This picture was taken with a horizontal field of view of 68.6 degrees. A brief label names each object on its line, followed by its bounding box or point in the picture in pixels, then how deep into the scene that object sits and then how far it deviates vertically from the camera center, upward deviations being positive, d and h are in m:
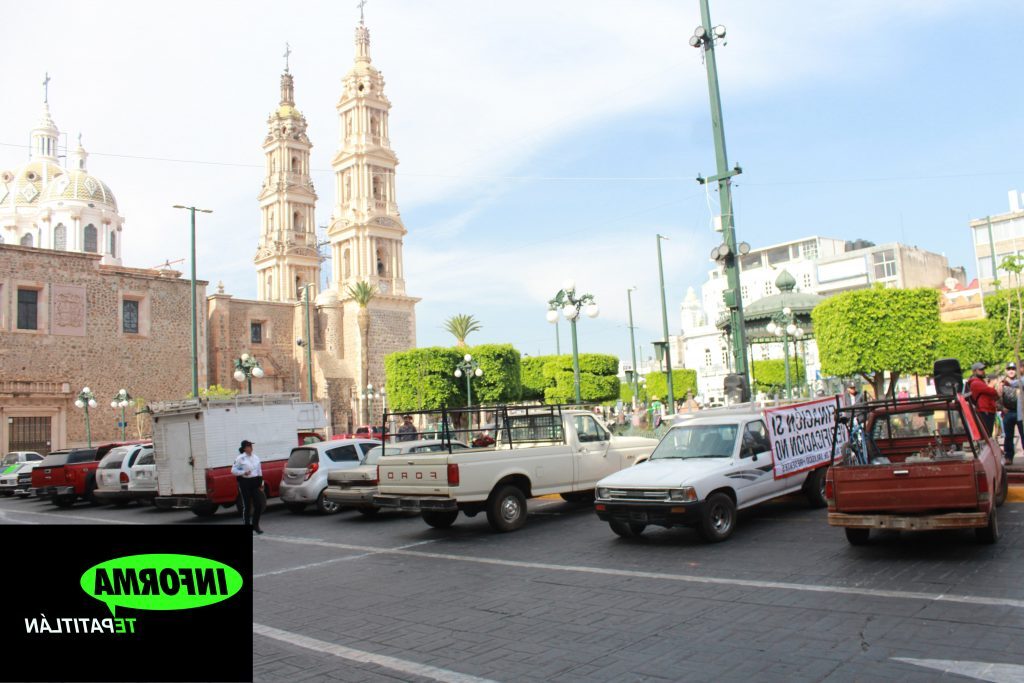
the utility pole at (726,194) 13.98 +4.02
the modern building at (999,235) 70.50 +14.63
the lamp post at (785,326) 24.95 +2.57
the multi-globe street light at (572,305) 20.36 +3.06
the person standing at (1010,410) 13.33 -0.40
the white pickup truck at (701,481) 9.05 -0.91
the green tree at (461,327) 68.62 +8.69
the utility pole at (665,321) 26.22 +3.91
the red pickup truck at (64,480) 19.39 -0.84
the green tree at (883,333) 29.91 +2.49
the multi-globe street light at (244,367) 33.56 +3.14
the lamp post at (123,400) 38.59 +2.29
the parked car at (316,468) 15.01 -0.73
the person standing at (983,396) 12.55 -0.10
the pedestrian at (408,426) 17.98 -0.01
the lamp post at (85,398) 35.27 +2.30
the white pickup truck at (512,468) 10.83 -0.74
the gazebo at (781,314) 25.53 +3.08
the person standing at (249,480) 12.68 -0.74
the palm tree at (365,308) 55.12 +8.83
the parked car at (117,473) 17.67 -0.68
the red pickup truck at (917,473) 7.42 -0.80
